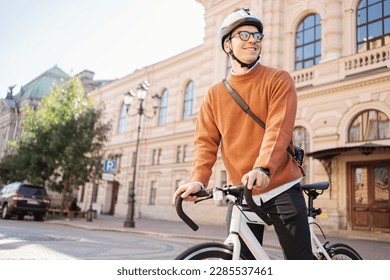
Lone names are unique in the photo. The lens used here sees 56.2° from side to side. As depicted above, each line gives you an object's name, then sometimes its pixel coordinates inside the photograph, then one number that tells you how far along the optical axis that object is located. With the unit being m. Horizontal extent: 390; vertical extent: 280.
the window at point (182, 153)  20.33
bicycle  1.78
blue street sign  13.84
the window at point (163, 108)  23.05
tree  17.61
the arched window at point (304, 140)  13.23
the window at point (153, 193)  21.81
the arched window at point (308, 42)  14.23
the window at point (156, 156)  22.41
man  1.92
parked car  11.80
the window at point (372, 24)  10.76
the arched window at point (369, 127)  11.39
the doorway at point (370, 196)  11.23
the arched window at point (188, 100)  21.50
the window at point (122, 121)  25.84
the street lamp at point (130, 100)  12.96
